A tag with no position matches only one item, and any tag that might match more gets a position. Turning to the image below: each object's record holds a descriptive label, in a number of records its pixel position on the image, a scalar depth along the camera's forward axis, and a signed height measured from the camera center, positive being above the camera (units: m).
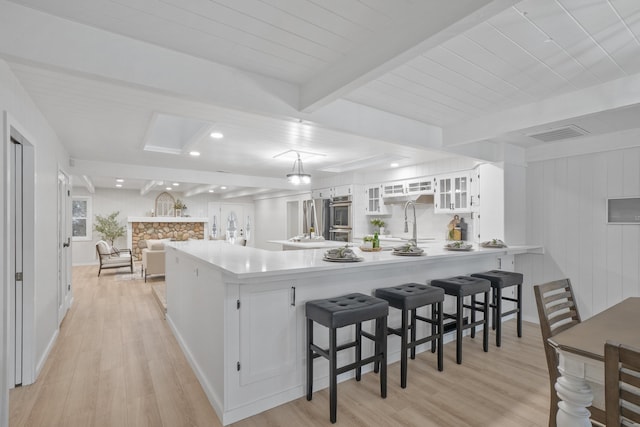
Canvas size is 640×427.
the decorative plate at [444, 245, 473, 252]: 3.51 -0.36
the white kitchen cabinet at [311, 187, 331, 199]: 7.22 +0.50
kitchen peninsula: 2.11 -0.70
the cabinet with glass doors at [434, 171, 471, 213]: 4.73 +0.33
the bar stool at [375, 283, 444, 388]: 2.48 -0.69
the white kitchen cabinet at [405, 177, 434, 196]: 5.32 +0.48
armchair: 7.24 -0.99
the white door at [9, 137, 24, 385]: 2.45 -0.37
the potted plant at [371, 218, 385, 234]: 6.28 -0.18
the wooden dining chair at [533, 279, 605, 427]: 1.71 -0.61
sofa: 6.58 -0.87
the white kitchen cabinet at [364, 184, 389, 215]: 6.20 +0.26
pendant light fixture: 4.51 +0.52
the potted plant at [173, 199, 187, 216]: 10.78 +0.30
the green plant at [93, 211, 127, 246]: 9.32 -0.31
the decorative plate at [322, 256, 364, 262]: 2.61 -0.35
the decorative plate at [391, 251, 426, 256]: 3.02 -0.36
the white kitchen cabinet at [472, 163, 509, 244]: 4.12 +0.16
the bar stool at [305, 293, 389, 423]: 2.06 -0.72
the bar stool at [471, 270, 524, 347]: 3.29 -0.73
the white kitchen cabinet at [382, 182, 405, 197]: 5.80 +0.47
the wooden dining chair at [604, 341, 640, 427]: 0.95 -0.52
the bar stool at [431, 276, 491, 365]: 2.88 -0.71
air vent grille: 3.27 +0.84
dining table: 1.23 -0.58
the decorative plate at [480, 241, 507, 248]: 3.80 -0.36
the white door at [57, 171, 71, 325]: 3.88 -0.37
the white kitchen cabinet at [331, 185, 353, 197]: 6.59 +0.51
